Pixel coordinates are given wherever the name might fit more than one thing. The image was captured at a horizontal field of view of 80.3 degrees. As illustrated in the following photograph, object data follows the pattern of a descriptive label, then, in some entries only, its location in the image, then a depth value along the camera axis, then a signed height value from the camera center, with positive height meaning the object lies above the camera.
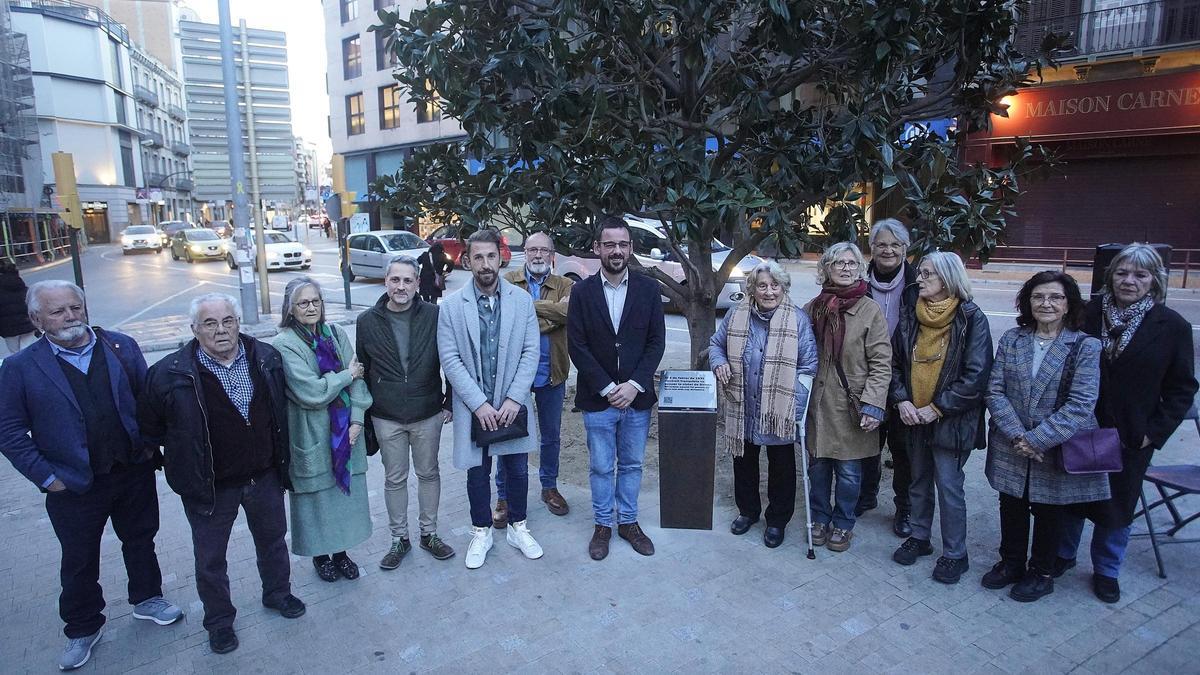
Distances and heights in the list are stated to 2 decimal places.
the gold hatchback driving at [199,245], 29.62 -0.88
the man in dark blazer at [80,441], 3.20 -0.98
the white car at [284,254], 25.06 -1.09
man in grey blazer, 4.08 -0.82
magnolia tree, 4.40 +0.79
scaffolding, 30.55 +2.84
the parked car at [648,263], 12.86 -0.77
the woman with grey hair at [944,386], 3.77 -0.89
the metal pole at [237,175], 12.37 +0.86
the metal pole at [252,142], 12.99 +1.51
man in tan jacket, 4.85 -0.93
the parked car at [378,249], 20.89 -0.76
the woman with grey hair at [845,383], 4.02 -0.93
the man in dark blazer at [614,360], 4.18 -0.81
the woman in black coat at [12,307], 8.26 -0.94
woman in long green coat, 3.68 -1.10
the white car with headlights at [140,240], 35.28 -0.75
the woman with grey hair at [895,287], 4.28 -0.41
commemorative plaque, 4.27 -1.36
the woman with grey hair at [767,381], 4.14 -0.94
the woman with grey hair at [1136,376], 3.47 -0.77
